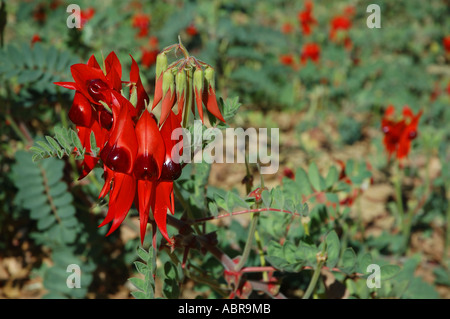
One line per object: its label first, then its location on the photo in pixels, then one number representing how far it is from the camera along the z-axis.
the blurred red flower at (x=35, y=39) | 1.60
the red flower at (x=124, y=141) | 0.73
